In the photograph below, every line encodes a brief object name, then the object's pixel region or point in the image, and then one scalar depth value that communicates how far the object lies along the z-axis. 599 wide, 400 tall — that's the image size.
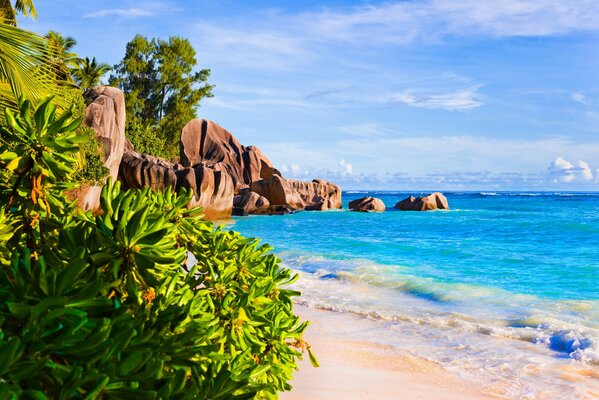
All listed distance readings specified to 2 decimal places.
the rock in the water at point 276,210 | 45.88
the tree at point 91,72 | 43.28
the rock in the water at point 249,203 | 44.12
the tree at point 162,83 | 50.84
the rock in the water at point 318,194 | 53.15
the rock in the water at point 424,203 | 57.56
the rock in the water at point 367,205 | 54.88
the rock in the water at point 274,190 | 48.78
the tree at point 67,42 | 38.79
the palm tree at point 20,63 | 7.06
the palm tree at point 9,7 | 17.43
